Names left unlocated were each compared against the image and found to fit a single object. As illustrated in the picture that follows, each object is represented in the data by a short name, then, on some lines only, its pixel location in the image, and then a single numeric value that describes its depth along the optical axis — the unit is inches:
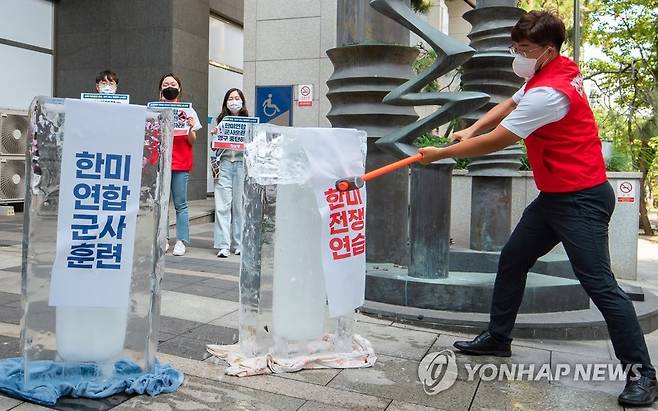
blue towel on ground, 113.7
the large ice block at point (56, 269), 111.1
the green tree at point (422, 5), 650.2
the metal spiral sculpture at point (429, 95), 183.9
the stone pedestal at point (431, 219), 187.9
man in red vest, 123.3
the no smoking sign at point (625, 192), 299.4
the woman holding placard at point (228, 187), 284.7
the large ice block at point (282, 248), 131.6
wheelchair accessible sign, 461.4
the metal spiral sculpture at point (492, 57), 240.4
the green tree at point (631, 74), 621.3
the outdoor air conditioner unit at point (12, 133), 431.8
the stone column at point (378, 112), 226.2
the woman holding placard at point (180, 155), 273.7
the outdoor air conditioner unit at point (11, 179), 431.2
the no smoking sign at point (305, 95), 453.1
